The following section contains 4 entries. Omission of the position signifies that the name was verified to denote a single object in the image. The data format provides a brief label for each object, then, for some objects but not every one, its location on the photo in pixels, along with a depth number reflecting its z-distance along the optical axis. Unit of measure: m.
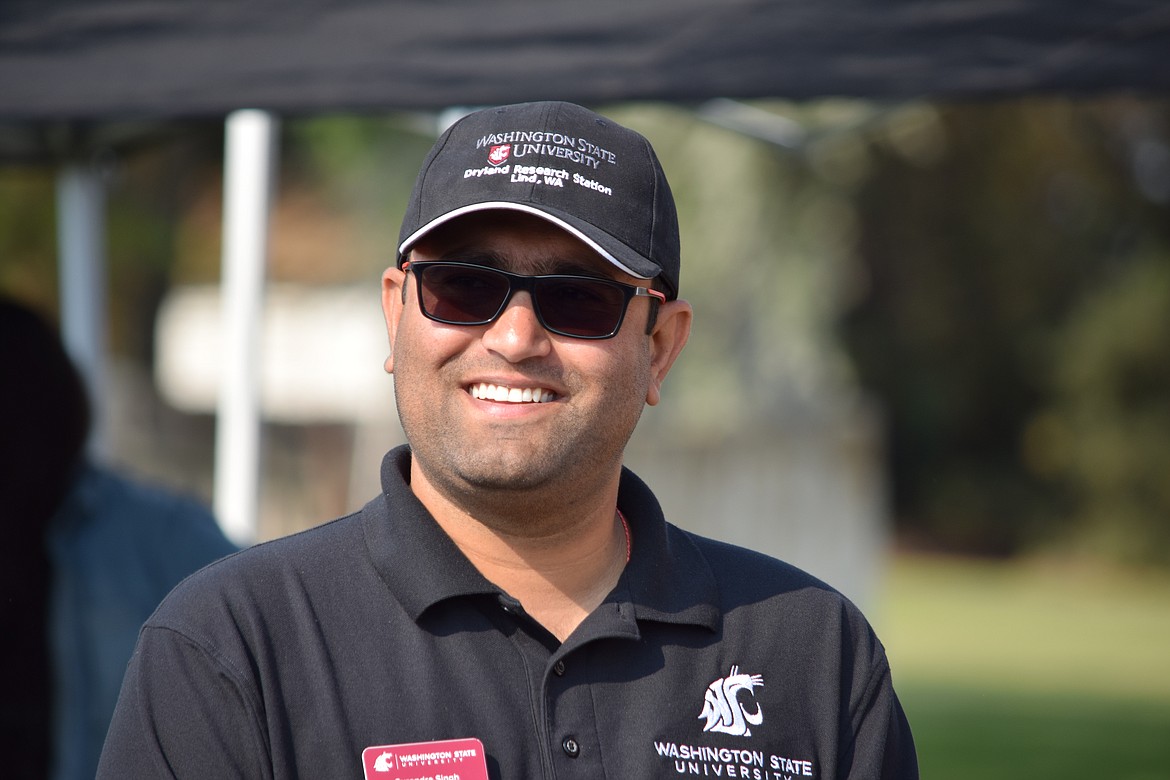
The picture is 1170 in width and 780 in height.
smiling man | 3.39
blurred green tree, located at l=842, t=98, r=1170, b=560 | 40.19
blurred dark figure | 5.82
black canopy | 5.50
